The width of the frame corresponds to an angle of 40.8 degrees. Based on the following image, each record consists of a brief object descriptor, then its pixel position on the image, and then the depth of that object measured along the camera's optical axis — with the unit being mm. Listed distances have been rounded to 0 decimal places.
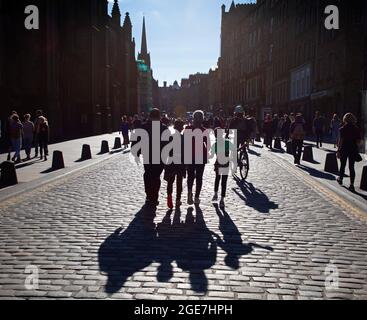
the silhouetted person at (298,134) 17234
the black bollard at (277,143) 25747
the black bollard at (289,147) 22828
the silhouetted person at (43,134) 18719
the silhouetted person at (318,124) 25047
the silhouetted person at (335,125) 26300
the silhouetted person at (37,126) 19270
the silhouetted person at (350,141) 11477
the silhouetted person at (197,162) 9258
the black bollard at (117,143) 25822
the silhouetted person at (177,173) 8953
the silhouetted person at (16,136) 17406
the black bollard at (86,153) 18906
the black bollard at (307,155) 18453
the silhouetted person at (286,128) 28108
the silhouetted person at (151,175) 8922
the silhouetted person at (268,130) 27100
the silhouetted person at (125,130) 27903
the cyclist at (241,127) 14023
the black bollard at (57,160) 15359
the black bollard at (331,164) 15000
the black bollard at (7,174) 11523
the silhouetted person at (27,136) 19031
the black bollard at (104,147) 22406
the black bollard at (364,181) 11102
